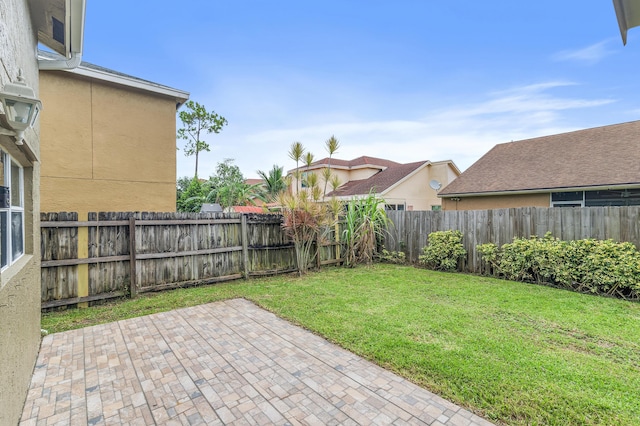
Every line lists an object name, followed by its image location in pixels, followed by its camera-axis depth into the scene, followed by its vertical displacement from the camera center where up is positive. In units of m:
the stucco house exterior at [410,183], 19.08 +1.95
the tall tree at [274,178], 26.69 +3.19
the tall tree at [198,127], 25.98 +7.65
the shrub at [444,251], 8.26 -1.08
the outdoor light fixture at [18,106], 1.85 +0.71
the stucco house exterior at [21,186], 1.96 +0.29
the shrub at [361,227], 8.96 -0.42
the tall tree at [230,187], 22.00 +2.11
